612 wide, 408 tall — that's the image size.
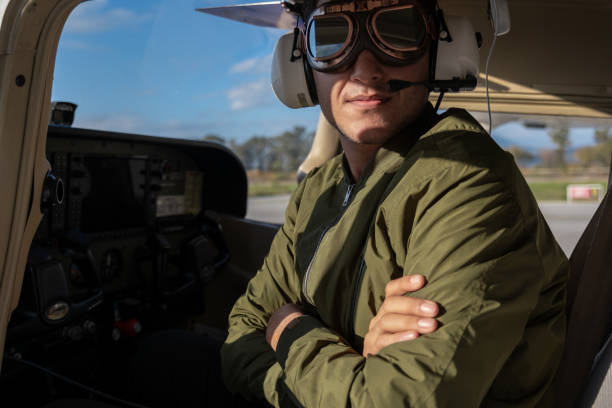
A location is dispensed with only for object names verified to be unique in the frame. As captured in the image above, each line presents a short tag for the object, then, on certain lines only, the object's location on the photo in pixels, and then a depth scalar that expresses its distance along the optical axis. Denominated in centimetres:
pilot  71
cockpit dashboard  170
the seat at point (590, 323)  88
